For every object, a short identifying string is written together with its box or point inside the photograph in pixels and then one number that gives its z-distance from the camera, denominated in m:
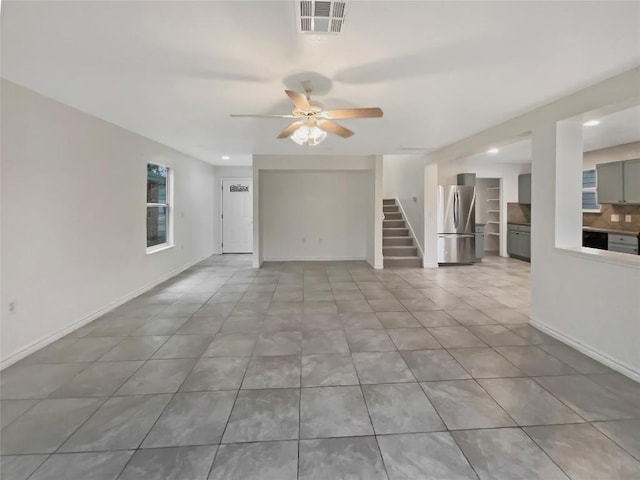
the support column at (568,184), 3.08
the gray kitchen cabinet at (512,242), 7.66
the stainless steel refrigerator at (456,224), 6.96
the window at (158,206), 5.31
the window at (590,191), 6.09
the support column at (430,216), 6.64
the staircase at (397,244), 6.91
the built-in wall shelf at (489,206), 8.24
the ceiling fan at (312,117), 2.63
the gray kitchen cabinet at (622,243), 4.79
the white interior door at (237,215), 8.59
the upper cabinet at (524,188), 7.32
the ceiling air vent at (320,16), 1.65
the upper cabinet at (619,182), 5.01
